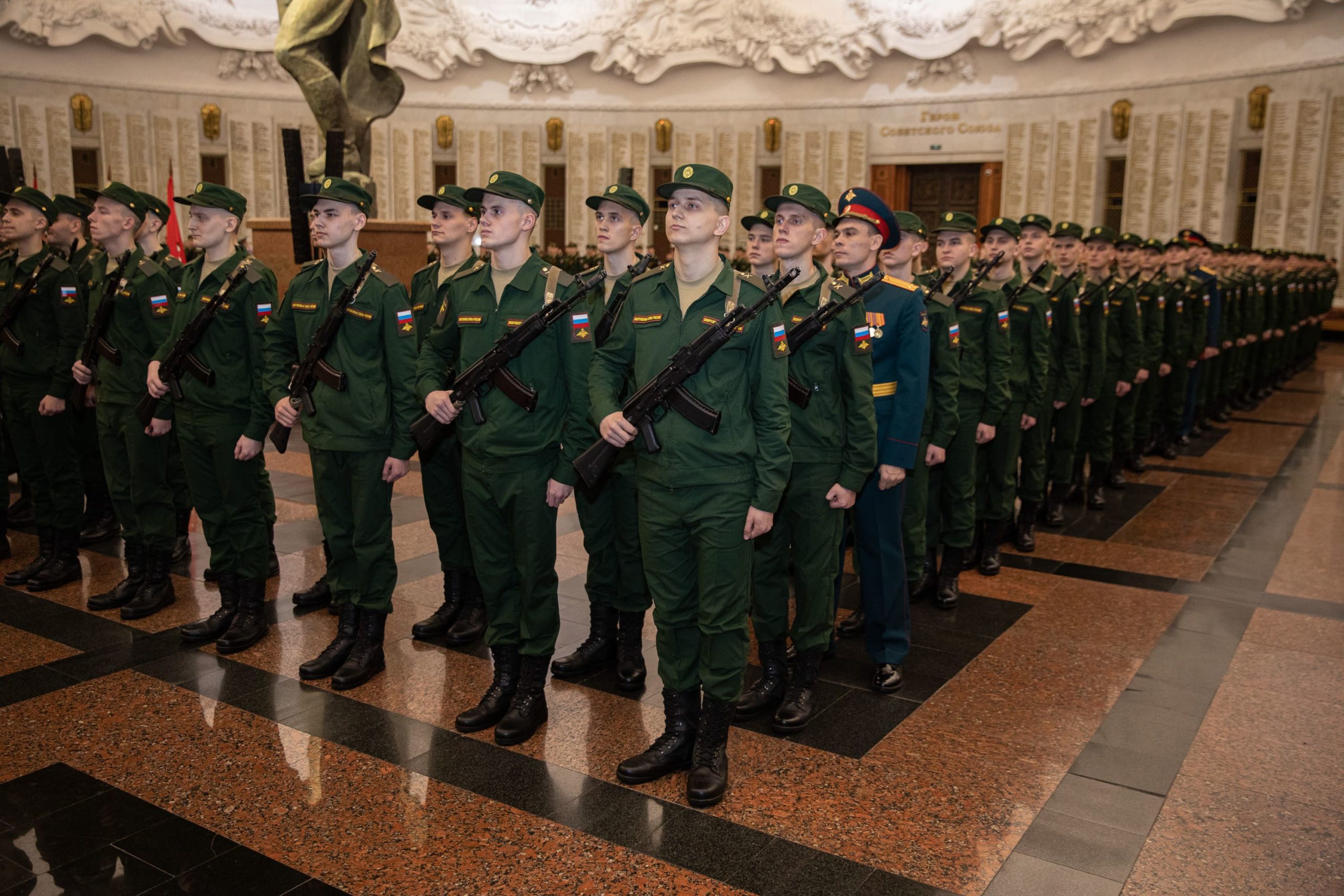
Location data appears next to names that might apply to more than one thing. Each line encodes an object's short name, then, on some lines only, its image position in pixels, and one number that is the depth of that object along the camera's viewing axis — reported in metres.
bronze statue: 9.49
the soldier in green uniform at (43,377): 5.40
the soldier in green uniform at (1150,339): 8.27
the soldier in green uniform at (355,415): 3.99
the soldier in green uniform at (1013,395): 5.70
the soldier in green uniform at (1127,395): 7.89
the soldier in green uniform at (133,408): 4.78
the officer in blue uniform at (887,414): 3.97
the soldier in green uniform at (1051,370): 6.16
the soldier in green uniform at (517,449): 3.62
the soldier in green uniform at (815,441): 3.58
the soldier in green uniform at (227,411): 4.40
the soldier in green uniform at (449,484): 4.57
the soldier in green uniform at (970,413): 5.21
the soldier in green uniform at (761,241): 4.91
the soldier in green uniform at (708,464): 3.12
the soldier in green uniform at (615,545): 4.17
